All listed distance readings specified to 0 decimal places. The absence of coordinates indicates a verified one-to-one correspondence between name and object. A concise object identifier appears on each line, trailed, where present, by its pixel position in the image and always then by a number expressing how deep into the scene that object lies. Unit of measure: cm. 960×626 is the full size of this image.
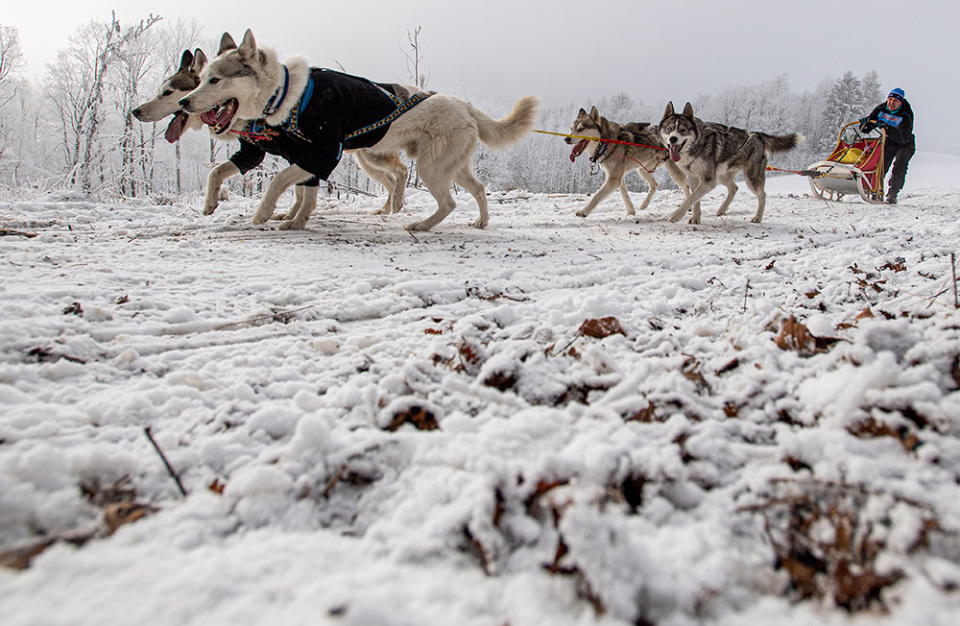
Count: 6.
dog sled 909
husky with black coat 429
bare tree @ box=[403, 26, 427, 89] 1200
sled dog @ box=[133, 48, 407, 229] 475
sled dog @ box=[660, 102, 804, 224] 634
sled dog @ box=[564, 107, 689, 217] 712
